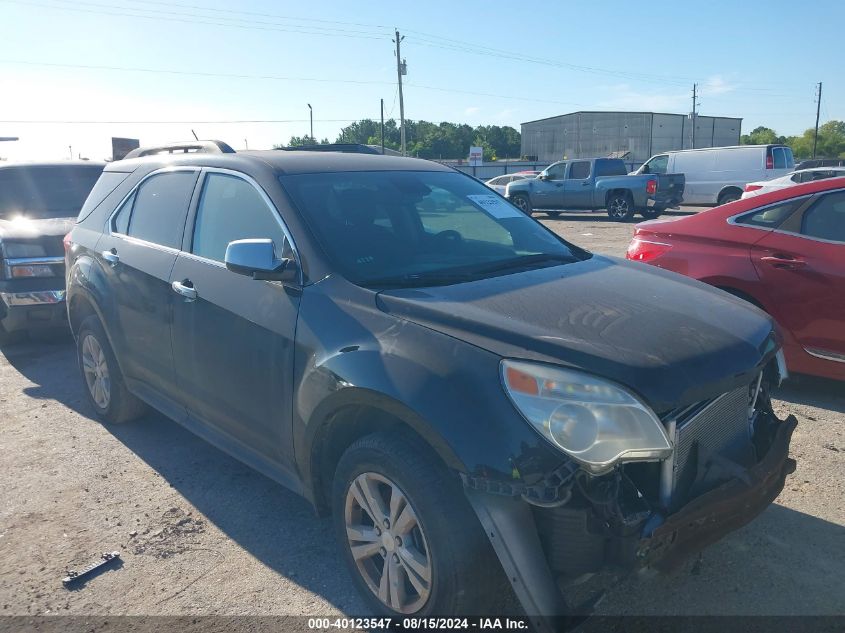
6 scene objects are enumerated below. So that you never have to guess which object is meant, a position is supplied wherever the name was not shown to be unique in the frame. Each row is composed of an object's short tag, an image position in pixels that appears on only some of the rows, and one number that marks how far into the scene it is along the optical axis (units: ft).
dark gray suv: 7.54
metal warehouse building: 240.12
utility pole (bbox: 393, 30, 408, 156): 162.87
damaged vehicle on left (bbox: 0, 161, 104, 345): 22.22
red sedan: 15.83
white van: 69.15
